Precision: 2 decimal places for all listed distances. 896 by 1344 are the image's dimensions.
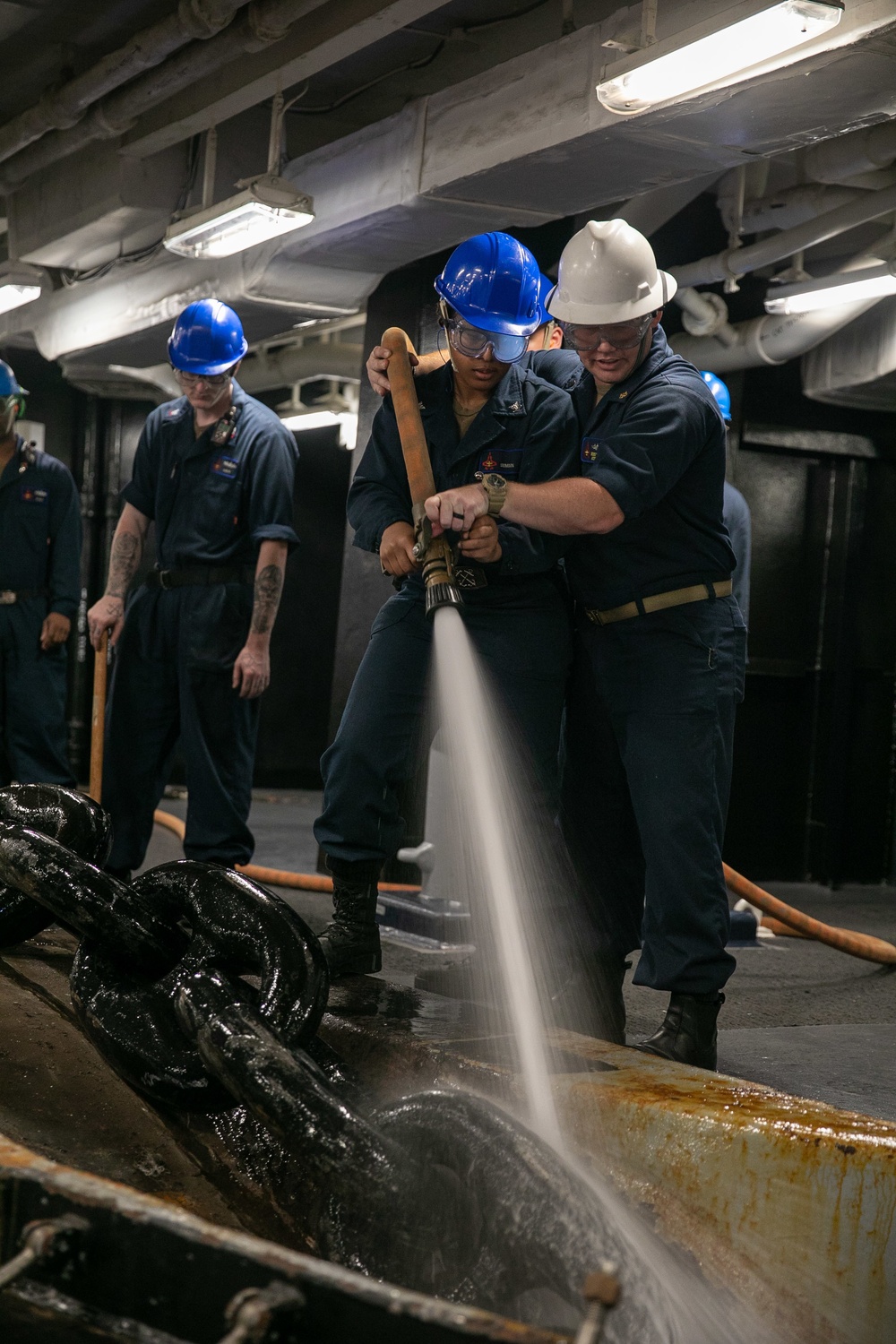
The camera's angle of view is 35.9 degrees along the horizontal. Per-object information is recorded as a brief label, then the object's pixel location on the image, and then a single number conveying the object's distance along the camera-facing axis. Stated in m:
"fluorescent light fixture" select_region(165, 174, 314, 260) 5.36
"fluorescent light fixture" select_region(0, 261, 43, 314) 7.61
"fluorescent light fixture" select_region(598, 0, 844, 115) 3.46
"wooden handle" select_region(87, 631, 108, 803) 5.27
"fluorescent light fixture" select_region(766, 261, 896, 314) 5.91
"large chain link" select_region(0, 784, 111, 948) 2.87
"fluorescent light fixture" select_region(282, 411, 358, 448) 10.55
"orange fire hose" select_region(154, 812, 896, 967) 5.11
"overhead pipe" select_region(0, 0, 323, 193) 4.62
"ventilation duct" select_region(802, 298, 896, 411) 7.00
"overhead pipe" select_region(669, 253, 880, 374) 6.76
